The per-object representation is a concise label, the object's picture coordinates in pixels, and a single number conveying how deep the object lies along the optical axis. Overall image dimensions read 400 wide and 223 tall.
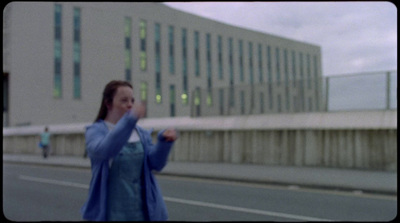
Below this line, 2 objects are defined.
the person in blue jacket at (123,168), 1.82
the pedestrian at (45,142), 20.00
